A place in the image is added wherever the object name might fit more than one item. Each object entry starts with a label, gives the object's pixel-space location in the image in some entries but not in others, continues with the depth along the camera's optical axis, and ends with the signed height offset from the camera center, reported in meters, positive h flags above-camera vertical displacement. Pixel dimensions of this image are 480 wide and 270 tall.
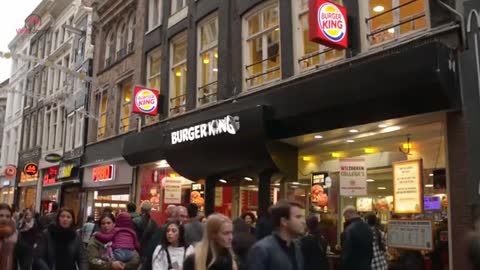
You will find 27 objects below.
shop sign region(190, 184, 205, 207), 16.86 +0.57
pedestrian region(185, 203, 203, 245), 7.90 -0.20
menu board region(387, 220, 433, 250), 10.12 -0.33
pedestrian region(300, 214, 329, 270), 7.92 -0.55
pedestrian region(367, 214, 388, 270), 9.59 -0.58
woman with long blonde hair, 4.66 -0.30
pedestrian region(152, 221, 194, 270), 6.37 -0.43
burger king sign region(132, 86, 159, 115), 18.12 +3.65
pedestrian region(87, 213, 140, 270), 7.39 -0.61
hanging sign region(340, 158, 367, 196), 11.14 +0.77
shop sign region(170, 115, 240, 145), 13.49 +2.16
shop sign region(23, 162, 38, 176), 30.42 +2.30
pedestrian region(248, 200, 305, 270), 4.54 -0.25
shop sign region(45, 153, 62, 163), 26.30 +2.53
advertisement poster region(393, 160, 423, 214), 10.33 +0.55
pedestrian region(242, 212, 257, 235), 10.81 -0.07
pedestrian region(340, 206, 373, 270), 8.91 -0.50
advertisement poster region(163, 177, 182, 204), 16.58 +0.66
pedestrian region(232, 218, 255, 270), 5.71 -0.30
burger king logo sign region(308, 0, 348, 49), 10.55 +3.74
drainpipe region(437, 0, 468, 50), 9.28 +3.17
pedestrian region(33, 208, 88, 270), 6.86 -0.43
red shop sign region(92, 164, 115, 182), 21.41 +1.56
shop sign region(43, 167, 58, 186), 28.03 +1.86
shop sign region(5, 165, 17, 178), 34.65 +2.48
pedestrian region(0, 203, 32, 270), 5.53 -0.37
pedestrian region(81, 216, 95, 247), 10.91 -0.38
